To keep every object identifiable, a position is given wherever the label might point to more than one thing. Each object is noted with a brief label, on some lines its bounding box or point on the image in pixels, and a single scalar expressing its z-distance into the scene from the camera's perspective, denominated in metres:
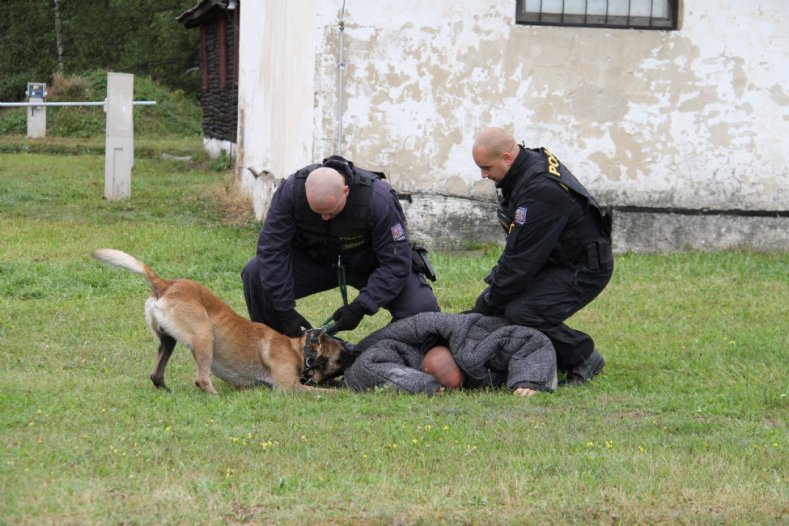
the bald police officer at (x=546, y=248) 14.22
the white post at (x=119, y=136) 33.62
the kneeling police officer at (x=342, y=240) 14.62
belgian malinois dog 13.41
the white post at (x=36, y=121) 57.72
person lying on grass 14.32
